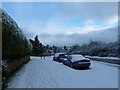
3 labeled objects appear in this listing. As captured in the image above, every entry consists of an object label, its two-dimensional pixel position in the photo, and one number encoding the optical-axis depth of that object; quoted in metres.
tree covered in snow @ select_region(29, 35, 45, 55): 34.33
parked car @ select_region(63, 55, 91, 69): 7.86
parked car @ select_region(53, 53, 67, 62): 13.99
